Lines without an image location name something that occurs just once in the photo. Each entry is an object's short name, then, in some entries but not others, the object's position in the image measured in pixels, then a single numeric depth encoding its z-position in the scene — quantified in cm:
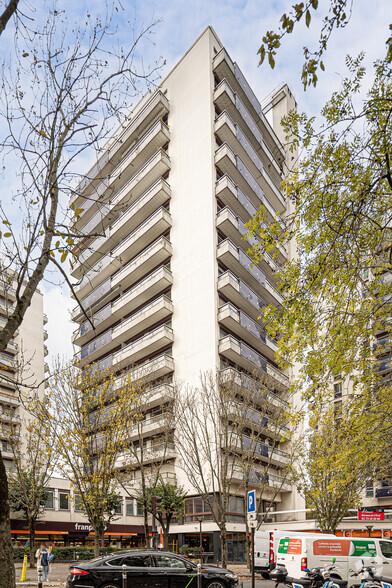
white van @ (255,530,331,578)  2442
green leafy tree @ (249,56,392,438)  880
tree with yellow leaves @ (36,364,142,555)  2170
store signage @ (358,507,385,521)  2801
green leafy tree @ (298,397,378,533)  1043
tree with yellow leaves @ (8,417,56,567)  2824
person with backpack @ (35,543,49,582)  2016
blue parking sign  1340
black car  1210
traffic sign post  1275
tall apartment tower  3538
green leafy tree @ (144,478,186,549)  2991
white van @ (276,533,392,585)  1631
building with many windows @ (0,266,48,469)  5490
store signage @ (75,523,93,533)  3924
